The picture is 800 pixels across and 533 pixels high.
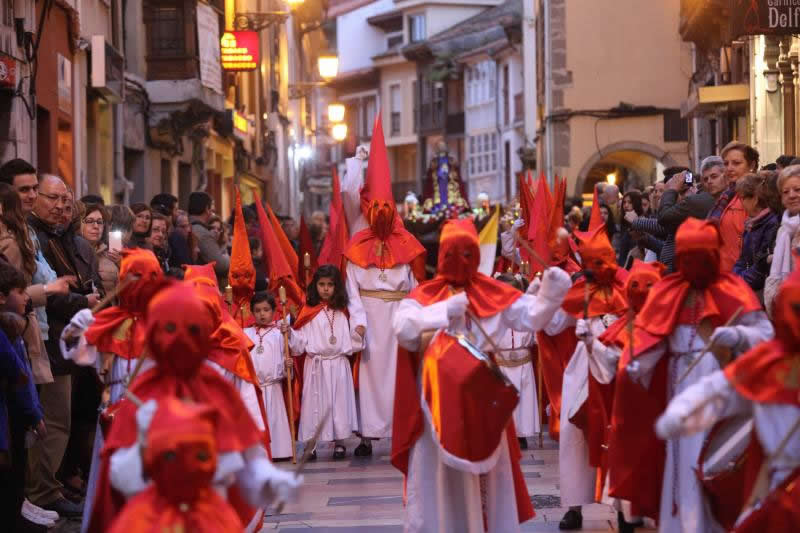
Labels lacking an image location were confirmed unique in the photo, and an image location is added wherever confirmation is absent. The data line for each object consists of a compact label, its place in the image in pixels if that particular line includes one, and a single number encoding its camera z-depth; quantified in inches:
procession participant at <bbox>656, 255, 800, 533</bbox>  258.2
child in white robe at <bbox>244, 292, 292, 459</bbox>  538.0
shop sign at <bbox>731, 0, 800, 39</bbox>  647.1
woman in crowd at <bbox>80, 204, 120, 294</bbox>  466.9
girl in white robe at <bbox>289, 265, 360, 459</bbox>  563.2
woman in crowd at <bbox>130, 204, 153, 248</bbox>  526.9
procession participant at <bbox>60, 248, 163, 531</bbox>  333.1
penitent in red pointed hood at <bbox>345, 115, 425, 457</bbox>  567.5
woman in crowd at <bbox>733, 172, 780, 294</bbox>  439.2
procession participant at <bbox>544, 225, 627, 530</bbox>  388.8
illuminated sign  1290.6
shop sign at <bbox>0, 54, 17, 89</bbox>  676.1
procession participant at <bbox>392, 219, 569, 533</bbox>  338.0
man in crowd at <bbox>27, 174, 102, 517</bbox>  418.3
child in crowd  357.7
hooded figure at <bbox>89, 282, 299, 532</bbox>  251.9
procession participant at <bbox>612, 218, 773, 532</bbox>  312.0
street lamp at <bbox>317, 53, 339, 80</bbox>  1509.6
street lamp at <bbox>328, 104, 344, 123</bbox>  1804.9
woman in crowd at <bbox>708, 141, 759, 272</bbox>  473.1
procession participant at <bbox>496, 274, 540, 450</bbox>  547.5
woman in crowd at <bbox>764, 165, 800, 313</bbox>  402.0
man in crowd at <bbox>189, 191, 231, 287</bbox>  625.7
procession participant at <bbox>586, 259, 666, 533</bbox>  339.3
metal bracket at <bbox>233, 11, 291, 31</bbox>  1374.3
